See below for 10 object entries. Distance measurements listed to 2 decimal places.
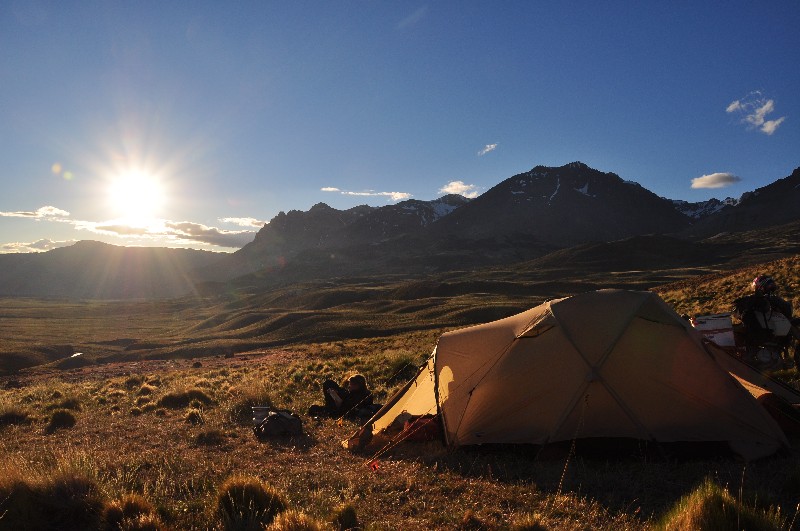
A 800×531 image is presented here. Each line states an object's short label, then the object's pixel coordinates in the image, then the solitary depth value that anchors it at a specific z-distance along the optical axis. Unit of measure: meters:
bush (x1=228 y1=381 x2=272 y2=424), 12.15
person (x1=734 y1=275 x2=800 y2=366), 9.14
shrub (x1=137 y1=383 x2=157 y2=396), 18.17
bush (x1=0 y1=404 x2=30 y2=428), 12.92
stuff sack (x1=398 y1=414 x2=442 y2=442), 8.24
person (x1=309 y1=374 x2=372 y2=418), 11.63
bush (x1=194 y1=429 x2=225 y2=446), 9.78
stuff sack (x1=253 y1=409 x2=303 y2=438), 9.87
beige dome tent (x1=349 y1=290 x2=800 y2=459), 6.73
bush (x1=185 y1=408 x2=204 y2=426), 11.96
